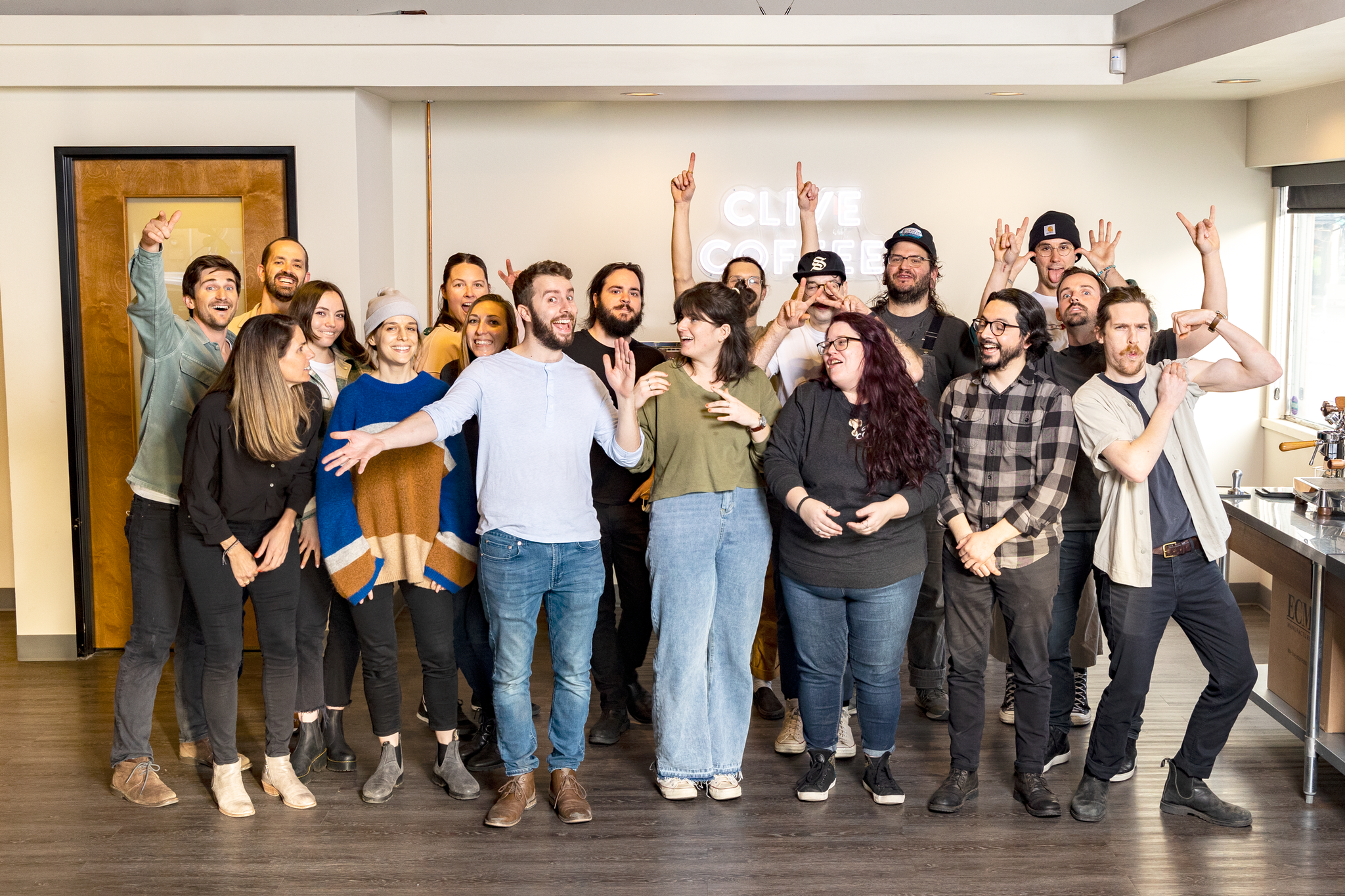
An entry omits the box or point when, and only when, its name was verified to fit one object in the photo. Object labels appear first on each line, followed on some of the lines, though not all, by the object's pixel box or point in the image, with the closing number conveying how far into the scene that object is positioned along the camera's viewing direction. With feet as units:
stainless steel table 12.02
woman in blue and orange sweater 11.90
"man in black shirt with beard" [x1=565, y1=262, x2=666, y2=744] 13.46
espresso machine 13.39
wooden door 17.22
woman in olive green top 11.82
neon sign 20.21
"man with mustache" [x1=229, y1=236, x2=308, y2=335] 14.15
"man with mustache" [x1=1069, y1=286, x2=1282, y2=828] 11.60
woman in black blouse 11.53
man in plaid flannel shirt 11.73
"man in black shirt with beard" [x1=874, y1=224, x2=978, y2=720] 13.85
